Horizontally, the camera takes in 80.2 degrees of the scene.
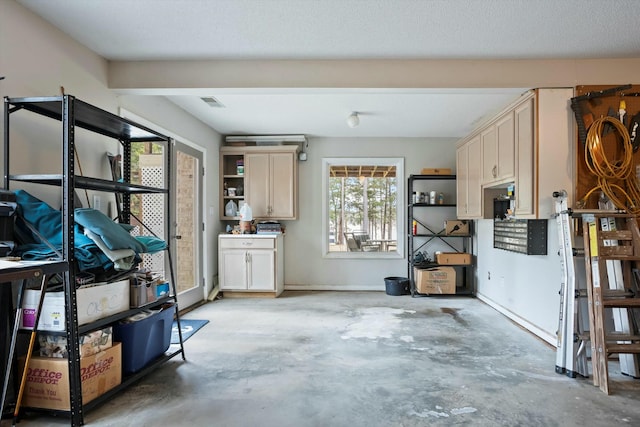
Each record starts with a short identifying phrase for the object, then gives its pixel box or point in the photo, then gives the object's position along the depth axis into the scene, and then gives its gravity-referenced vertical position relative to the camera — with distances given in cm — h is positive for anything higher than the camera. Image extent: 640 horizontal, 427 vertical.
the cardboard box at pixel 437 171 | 572 +65
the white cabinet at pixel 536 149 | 318 +57
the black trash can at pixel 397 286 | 567 -107
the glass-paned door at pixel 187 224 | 455 -11
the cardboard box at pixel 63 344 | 212 -73
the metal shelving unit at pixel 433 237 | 574 -36
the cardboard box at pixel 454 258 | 559 -65
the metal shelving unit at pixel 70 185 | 202 +19
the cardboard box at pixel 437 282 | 548 -98
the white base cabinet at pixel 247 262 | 548 -68
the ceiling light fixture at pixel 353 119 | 462 +117
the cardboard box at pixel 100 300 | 215 -51
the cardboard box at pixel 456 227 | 574 -19
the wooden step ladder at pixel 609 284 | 259 -52
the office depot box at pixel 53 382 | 209 -93
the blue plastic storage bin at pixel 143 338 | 253 -86
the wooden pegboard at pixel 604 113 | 306 +82
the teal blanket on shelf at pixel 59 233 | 218 -10
